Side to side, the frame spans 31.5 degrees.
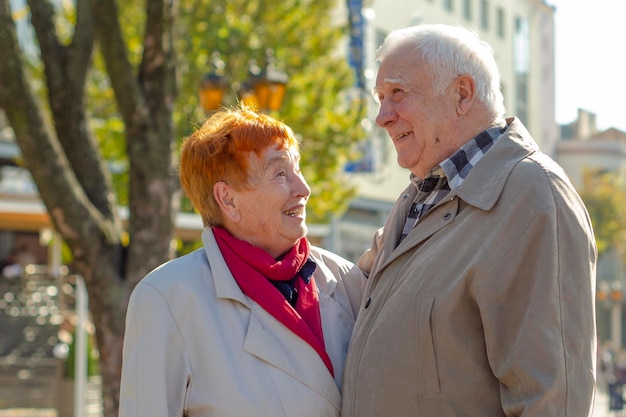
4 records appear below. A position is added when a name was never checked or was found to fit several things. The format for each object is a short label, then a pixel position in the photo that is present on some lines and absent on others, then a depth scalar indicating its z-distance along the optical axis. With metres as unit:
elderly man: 2.84
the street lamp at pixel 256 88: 11.00
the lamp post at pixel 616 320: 56.78
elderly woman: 3.31
